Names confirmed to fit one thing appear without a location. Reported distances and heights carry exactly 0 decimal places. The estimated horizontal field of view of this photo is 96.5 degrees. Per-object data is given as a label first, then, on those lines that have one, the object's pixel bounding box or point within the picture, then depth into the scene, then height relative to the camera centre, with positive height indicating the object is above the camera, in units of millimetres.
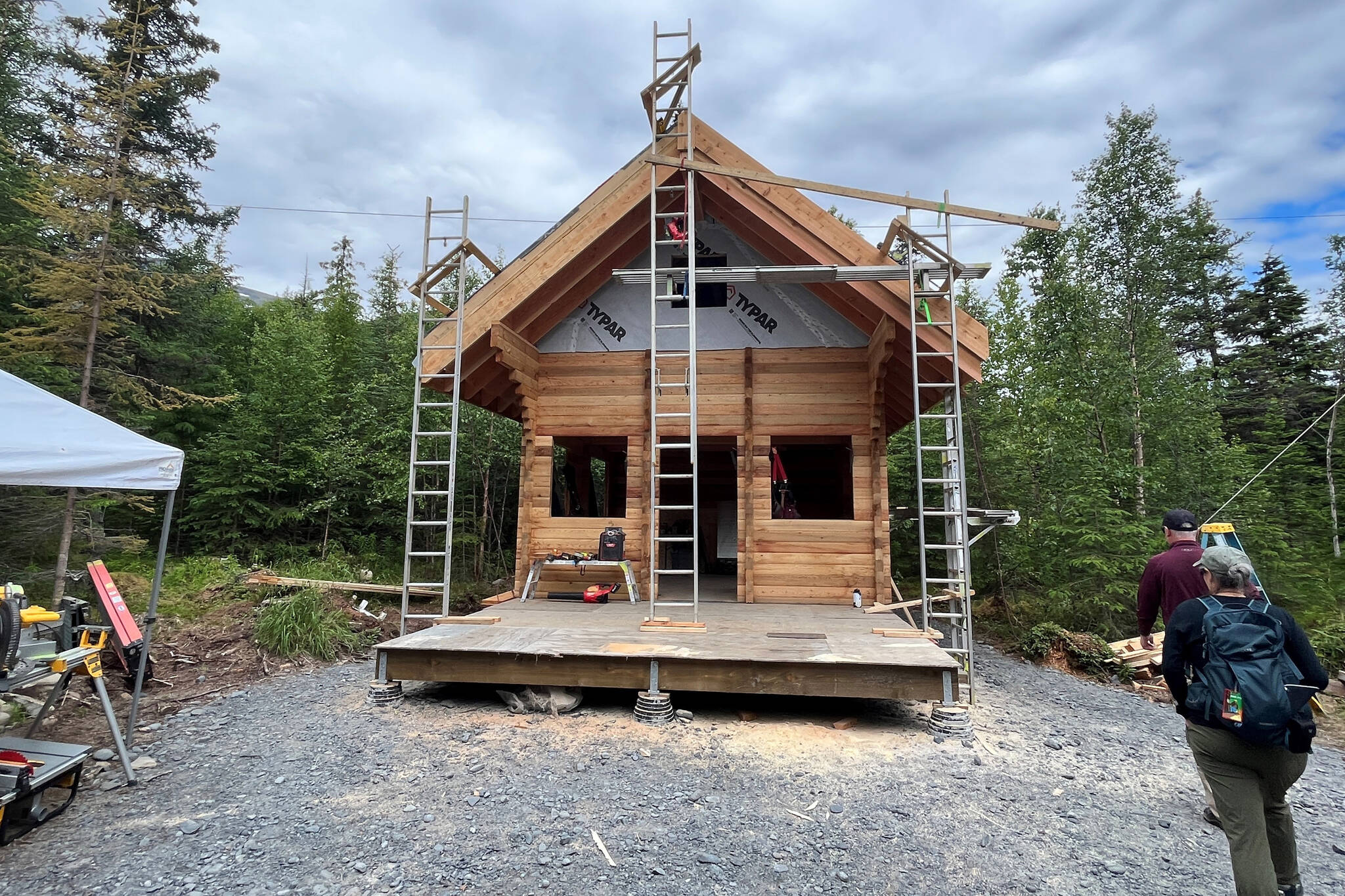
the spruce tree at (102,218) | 7957 +4109
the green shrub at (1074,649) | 6781 -1684
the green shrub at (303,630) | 6420 -1382
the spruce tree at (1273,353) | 14477 +3959
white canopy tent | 3111 +301
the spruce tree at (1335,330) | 12359 +4102
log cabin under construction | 5840 +1635
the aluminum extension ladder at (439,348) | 6094 +1737
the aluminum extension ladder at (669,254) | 5527 +2642
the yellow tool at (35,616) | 3143 -590
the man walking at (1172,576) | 3367 -410
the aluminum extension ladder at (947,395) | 5301 +1075
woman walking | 2115 -721
